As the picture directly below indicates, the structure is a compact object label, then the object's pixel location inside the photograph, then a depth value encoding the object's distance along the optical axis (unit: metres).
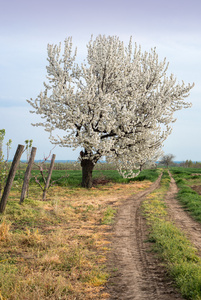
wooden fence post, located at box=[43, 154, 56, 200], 15.59
